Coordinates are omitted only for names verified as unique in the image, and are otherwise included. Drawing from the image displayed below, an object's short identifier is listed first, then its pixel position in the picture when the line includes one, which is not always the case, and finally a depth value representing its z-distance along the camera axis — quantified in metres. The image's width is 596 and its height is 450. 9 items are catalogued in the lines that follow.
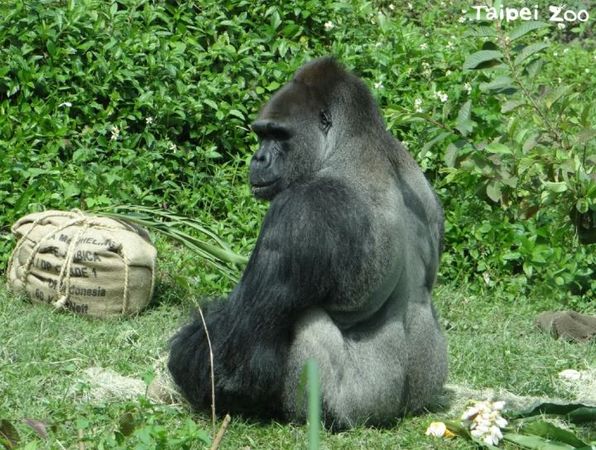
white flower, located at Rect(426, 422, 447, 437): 7.33
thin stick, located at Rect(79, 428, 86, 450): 5.03
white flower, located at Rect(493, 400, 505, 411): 7.14
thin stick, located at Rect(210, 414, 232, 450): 4.30
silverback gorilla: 7.09
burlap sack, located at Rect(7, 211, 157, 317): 9.53
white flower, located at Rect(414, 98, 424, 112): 12.29
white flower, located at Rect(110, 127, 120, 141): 11.54
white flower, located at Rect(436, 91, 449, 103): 12.37
